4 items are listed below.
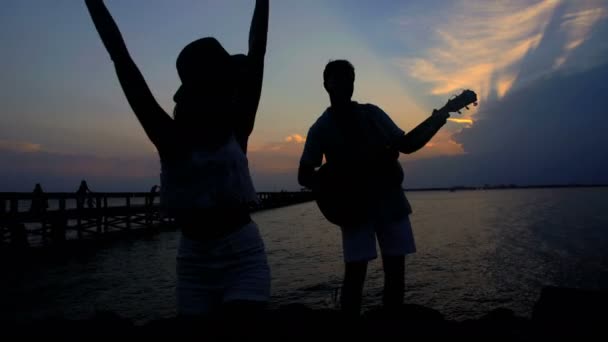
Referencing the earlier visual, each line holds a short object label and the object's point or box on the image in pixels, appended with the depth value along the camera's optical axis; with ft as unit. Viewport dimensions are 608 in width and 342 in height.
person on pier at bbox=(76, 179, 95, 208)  71.20
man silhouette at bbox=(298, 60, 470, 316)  10.32
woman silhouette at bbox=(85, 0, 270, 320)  4.75
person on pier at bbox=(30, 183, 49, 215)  60.59
